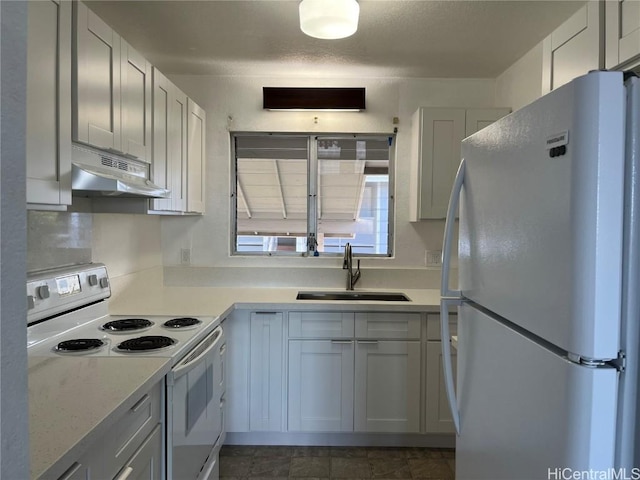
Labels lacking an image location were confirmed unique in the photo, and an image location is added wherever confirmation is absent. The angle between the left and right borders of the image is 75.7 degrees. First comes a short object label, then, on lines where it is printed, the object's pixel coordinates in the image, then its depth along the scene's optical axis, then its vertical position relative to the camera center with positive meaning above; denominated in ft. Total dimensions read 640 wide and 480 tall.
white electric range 4.96 -1.46
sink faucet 9.98 -0.83
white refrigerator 2.34 -0.29
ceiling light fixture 6.03 +3.24
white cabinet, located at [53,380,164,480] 3.25 -1.98
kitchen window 10.65 +1.01
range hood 4.72 +0.70
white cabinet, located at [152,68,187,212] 7.04 +1.66
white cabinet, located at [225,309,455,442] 8.34 -2.82
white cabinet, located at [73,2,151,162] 4.82 +1.89
